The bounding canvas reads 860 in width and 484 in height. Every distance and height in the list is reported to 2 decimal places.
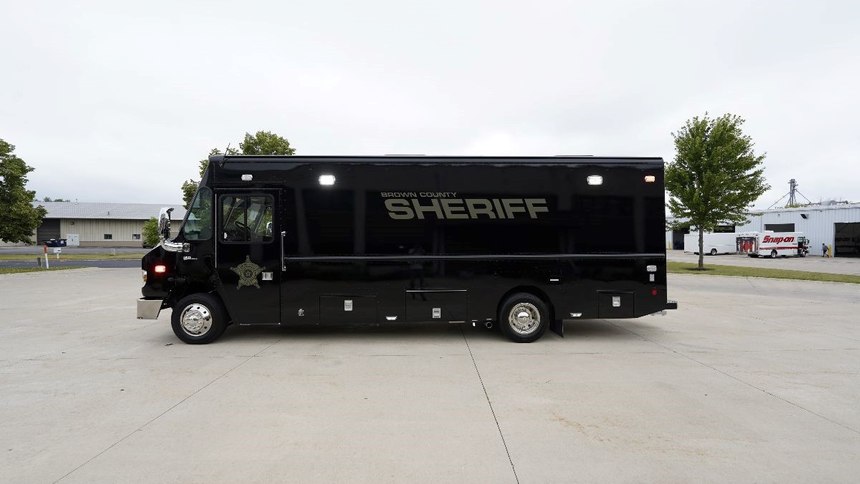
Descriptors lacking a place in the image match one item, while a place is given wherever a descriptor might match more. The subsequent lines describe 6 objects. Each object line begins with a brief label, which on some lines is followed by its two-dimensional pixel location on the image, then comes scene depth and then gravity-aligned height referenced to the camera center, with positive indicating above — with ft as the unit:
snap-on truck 129.90 -1.14
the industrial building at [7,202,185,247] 183.62 +7.33
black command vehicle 22.43 -0.07
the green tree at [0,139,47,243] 65.31 +6.54
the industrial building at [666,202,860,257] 134.51 +5.67
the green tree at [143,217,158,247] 112.61 +3.06
